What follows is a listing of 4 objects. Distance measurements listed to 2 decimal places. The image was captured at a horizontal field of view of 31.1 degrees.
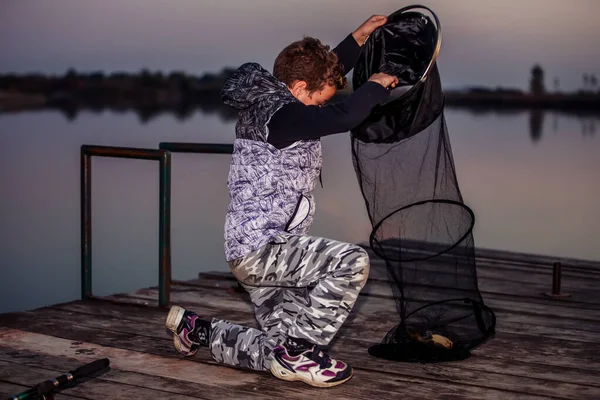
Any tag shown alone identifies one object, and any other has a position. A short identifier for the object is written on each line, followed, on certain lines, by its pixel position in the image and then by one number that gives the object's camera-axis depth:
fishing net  4.43
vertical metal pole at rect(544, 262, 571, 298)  6.05
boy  3.97
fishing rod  3.47
